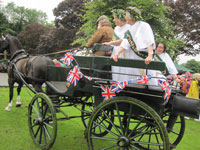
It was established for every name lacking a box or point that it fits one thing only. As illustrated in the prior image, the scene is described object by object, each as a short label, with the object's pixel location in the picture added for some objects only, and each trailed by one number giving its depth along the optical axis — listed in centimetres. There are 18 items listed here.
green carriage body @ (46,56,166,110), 244
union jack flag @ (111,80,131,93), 243
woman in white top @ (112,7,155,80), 270
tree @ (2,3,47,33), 4746
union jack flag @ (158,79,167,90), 237
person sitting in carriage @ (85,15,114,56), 356
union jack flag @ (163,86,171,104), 244
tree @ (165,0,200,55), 1980
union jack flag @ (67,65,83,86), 300
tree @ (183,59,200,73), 4081
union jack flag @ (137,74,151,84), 235
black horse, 472
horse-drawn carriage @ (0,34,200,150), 236
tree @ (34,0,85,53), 2436
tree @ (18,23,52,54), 3307
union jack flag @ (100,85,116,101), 267
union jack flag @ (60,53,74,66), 313
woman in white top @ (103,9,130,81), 300
